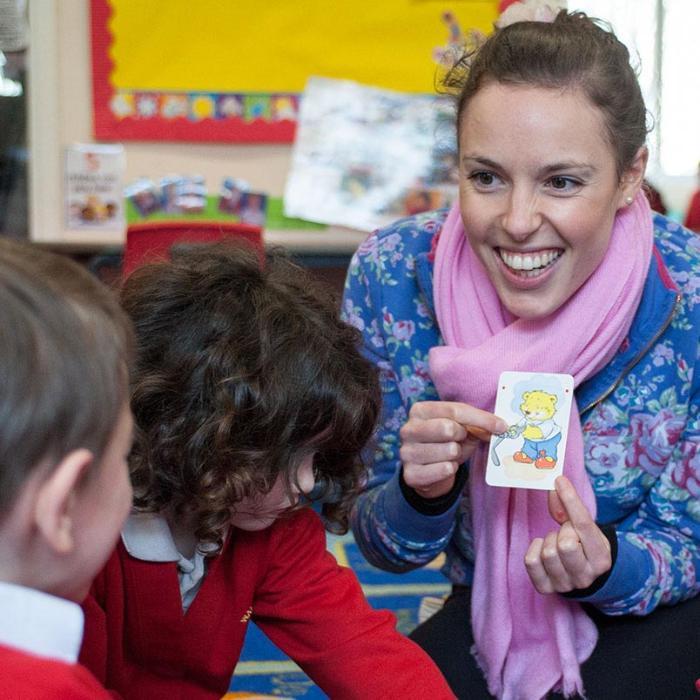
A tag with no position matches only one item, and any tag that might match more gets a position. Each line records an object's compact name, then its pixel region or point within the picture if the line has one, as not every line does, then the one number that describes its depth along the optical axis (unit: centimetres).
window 425
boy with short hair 79
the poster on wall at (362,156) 344
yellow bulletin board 331
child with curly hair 121
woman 145
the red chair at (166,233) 221
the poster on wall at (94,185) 334
